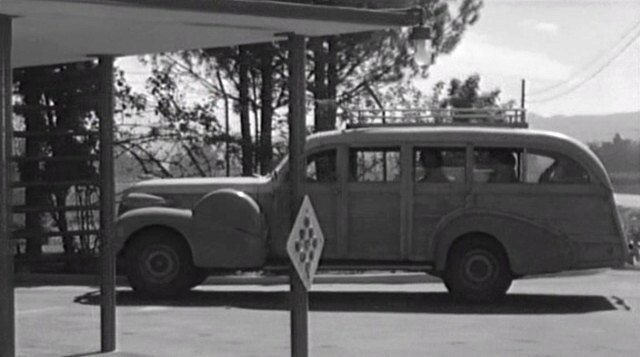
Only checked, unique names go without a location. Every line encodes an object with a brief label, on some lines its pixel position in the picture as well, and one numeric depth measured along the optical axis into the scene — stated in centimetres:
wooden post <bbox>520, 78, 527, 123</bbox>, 3364
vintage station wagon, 1847
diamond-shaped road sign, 1209
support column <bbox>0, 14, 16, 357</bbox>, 1132
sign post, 1233
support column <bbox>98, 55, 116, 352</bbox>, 1352
